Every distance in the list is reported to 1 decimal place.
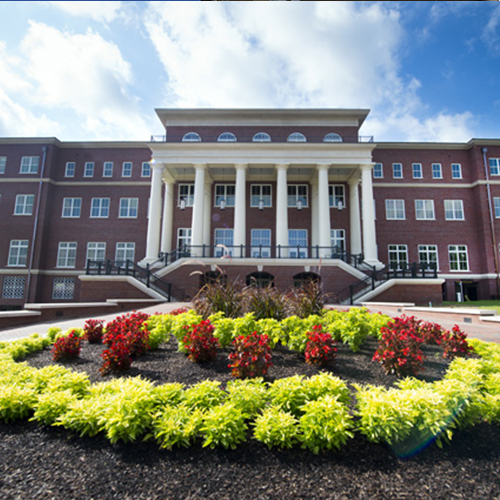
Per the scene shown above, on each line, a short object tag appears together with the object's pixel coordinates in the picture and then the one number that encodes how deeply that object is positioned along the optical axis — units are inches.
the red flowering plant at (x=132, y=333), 234.5
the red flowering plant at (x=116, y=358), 206.7
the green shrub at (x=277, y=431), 121.4
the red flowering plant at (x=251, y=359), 186.4
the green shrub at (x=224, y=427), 120.6
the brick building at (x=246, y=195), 1073.5
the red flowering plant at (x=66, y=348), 241.6
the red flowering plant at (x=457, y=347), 238.8
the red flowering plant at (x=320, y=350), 214.2
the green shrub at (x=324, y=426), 119.8
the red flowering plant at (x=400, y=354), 195.9
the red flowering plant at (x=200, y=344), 223.6
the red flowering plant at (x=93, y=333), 306.2
